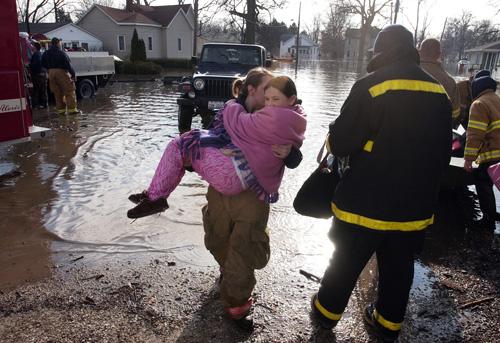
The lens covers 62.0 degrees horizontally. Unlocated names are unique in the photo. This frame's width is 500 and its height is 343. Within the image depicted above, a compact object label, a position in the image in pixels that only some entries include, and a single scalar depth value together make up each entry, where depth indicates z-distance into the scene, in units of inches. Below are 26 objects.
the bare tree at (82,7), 2500.6
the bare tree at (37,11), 1756.4
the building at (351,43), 3627.0
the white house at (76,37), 1502.2
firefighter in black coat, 89.4
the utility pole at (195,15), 1386.6
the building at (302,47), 3747.5
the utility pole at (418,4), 2192.9
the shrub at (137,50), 1274.6
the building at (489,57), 1690.3
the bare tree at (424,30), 2615.7
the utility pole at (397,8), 847.1
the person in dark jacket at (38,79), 468.4
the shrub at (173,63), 1450.4
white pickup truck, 545.0
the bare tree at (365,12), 2203.5
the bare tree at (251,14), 1041.5
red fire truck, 213.8
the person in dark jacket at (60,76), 419.2
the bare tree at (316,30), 4256.9
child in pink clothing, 95.5
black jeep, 366.3
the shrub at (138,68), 1114.1
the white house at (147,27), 1605.6
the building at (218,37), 2920.8
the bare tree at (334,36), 3230.1
